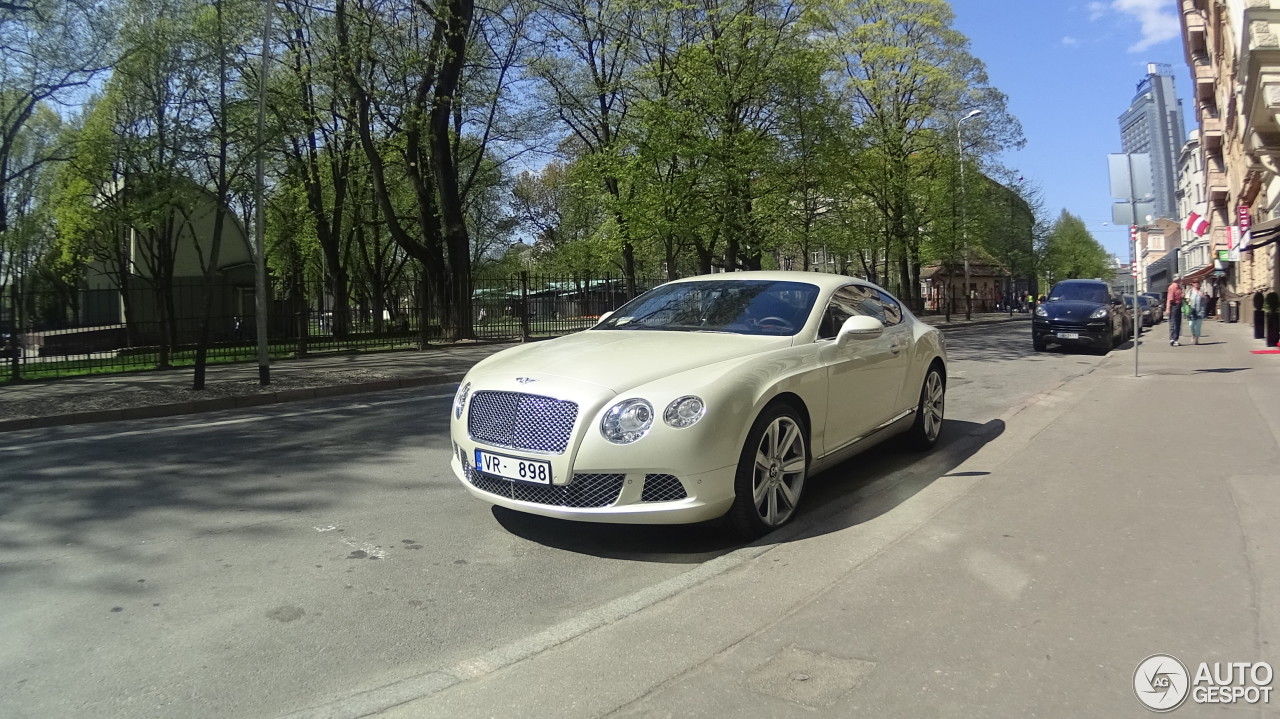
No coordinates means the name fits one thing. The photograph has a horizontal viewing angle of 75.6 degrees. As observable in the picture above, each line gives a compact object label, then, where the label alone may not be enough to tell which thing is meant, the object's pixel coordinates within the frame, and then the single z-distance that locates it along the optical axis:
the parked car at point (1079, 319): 18.27
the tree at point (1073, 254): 66.74
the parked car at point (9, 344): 16.20
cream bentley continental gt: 4.16
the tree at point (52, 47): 14.12
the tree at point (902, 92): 36.69
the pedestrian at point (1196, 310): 20.81
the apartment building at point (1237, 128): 17.41
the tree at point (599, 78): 27.94
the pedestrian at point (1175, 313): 20.84
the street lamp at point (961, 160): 39.72
